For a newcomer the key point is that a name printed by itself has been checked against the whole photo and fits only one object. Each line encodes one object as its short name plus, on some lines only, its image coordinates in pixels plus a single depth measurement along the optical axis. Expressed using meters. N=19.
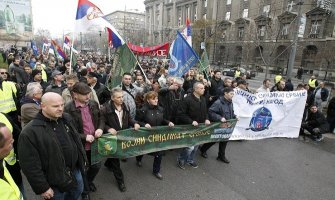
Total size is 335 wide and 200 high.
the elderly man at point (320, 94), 8.91
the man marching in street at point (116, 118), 3.71
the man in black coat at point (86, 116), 3.27
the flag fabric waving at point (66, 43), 15.82
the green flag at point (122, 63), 5.43
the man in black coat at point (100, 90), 5.55
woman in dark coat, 4.27
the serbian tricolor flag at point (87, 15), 5.36
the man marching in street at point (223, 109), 4.97
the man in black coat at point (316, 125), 6.93
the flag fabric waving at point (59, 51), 13.19
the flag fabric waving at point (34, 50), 20.32
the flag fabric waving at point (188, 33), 7.50
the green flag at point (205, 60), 8.70
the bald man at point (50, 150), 2.39
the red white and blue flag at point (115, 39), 5.40
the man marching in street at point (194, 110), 4.70
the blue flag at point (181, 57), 6.12
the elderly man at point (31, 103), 3.31
